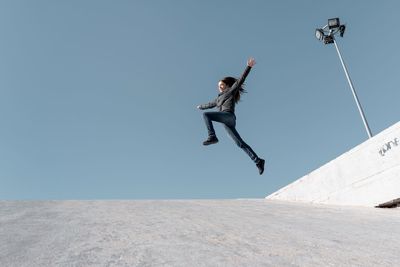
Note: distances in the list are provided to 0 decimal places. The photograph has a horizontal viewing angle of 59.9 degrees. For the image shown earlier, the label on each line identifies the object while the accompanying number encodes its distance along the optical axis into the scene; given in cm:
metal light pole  1100
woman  612
